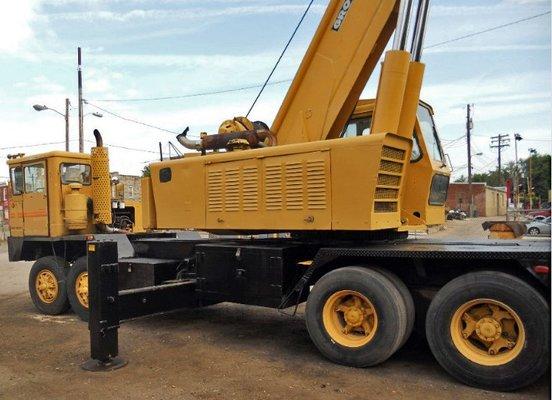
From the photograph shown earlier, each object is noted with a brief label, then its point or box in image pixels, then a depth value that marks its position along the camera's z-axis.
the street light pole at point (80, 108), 25.14
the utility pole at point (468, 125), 56.19
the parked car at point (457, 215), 50.06
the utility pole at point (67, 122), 27.98
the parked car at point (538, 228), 28.38
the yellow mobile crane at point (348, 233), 4.80
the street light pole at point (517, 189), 32.81
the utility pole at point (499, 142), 75.81
